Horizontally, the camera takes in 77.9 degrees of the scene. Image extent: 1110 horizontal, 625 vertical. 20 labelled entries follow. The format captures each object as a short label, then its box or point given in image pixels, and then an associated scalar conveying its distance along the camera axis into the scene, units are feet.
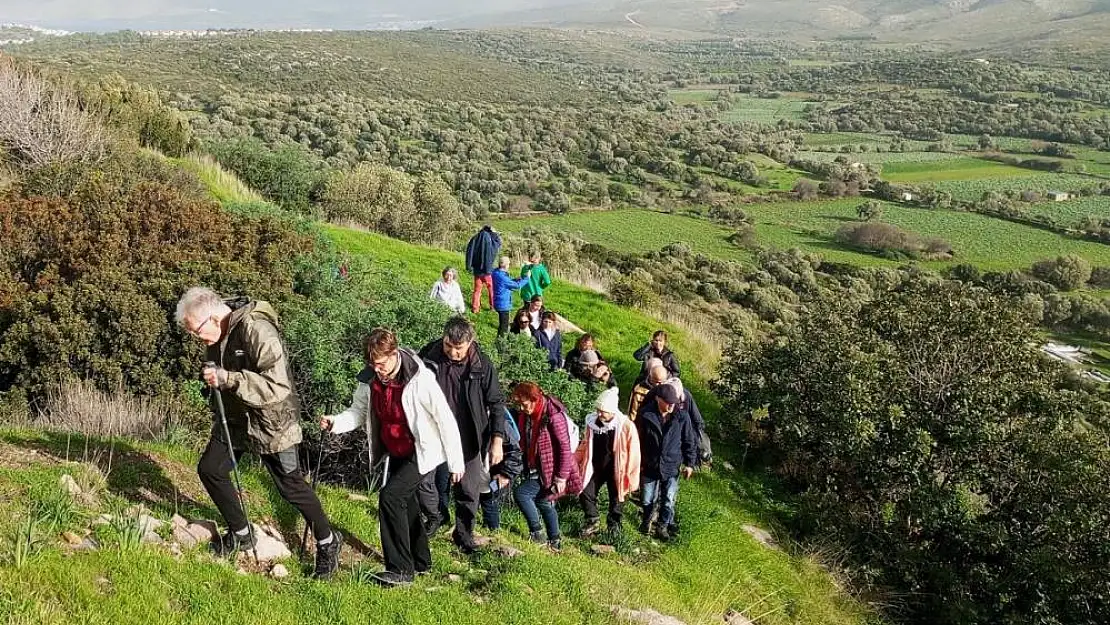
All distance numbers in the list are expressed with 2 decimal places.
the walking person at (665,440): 22.36
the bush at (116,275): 26.25
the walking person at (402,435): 14.37
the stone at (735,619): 21.19
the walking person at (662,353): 30.12
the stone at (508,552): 18.18
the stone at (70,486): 14.71
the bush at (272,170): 77.77
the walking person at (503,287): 38.42
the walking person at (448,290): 34.09
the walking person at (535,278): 38.68
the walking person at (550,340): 31.55
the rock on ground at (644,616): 16.55
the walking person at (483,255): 41.73
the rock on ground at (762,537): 28.56
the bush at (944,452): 25.61
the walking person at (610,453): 20.66
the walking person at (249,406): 13.08
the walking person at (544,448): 18.70
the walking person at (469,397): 15.92
